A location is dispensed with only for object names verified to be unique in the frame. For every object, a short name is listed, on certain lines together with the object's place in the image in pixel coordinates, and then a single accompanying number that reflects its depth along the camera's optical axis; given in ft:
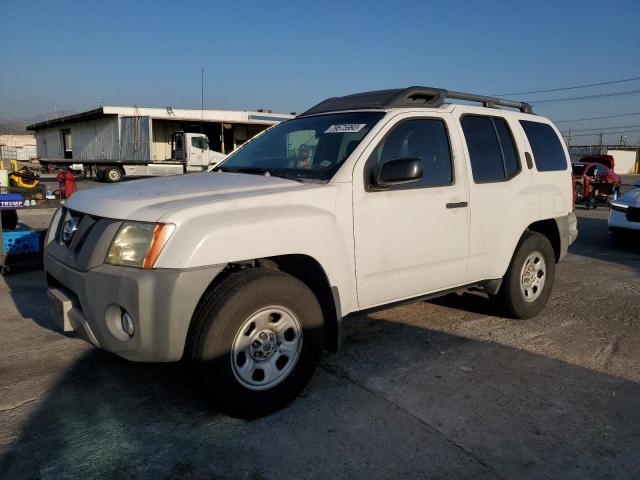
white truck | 87.51
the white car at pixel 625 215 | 29.27
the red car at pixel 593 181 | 58.18
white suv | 8.73
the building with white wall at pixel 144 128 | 95.50
